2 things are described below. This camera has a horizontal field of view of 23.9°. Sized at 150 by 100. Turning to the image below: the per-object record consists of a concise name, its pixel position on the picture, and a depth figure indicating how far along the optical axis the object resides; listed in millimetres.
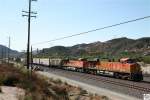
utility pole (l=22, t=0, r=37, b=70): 55038
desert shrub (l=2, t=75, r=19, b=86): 32469
